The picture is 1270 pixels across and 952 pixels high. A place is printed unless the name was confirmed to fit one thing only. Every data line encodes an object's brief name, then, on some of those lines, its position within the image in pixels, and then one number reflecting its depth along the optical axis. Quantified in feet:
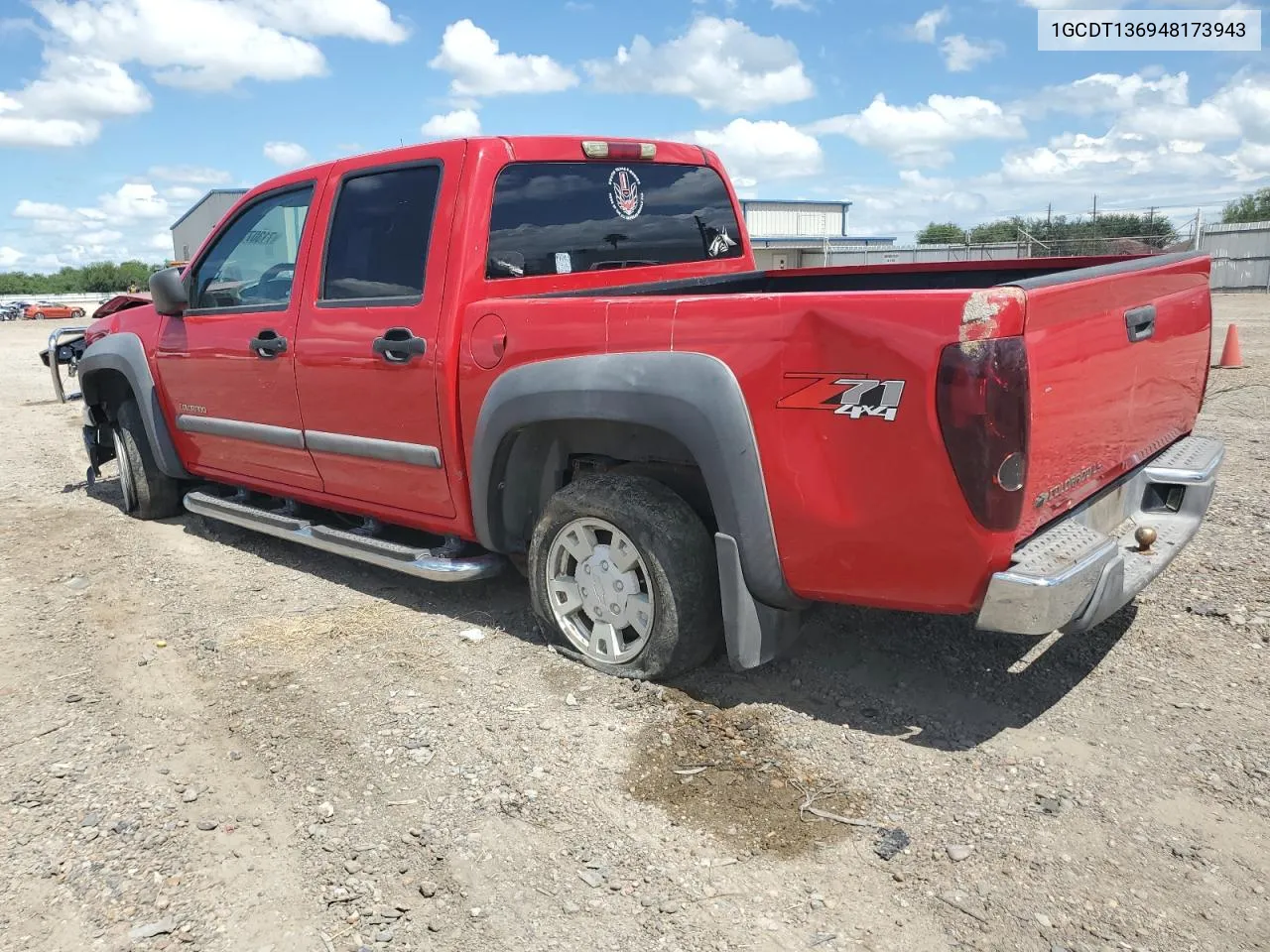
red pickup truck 8.80
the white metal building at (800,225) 124.26
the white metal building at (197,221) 109.09
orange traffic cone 35.27
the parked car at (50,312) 172.04
